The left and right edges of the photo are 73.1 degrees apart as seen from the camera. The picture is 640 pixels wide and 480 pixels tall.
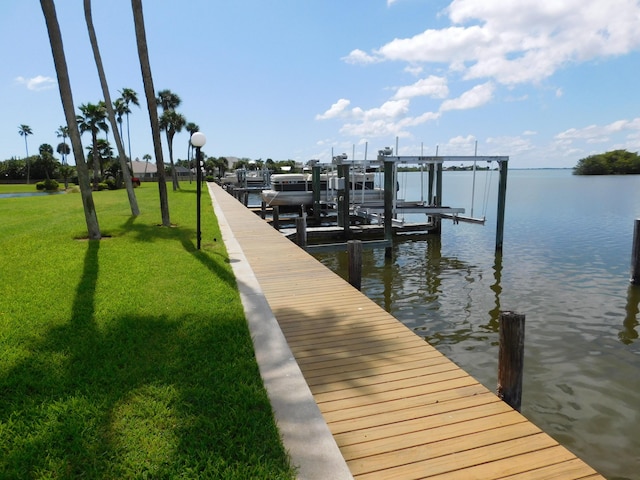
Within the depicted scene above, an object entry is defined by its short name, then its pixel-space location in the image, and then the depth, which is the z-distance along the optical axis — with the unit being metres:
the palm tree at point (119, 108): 55.56
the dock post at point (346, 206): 18.97
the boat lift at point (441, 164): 15.71
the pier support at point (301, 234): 13.92
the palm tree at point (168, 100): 56.66
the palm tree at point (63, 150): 129.75
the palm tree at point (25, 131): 110.00
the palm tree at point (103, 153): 65.94
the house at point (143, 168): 101.59
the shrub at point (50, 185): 57.04
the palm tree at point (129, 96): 55.69
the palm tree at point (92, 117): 53.78
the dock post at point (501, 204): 17.78
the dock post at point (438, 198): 21.67
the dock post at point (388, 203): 15.55
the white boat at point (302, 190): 25.52
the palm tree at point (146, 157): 131.52
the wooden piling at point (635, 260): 12.65
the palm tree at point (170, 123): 56.00
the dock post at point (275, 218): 21.60
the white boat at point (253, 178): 48.69
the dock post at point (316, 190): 23.98
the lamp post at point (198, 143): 10.07
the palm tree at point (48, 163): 75.94
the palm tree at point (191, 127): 76.50
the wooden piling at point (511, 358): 4.41
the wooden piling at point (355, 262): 9.69
